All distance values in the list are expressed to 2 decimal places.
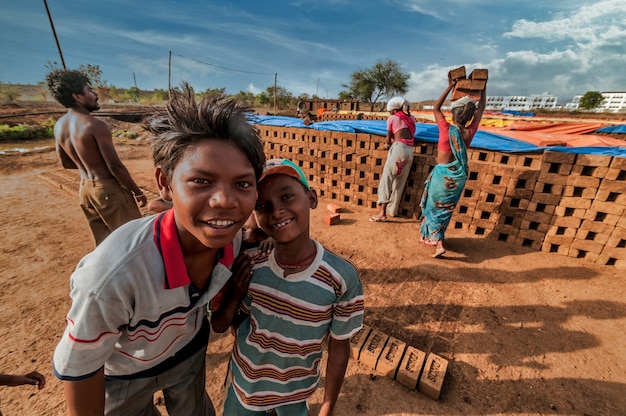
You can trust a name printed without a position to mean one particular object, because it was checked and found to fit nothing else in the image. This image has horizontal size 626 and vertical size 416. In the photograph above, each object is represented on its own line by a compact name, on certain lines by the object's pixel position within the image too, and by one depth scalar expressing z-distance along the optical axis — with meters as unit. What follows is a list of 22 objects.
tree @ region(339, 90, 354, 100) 47.75
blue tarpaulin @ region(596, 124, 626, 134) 7.34
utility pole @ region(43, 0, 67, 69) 13.66
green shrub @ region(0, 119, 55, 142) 12.34
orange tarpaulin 3.83
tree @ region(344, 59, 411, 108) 43.16
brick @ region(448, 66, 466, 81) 3.75
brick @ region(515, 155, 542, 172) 4.00
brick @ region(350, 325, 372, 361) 2.41
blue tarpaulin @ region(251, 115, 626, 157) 3.61
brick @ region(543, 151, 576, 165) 3.71
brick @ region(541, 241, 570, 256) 3.99
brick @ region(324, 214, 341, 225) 5.00
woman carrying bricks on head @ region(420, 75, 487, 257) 3.59
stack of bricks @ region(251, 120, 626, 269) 3.64
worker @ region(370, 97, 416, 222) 4.65
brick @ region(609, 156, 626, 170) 3.44
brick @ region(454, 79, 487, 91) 3.70
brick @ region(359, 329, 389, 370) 2.33
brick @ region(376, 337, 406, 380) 2.24
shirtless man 2.70
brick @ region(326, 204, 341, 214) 5.26
